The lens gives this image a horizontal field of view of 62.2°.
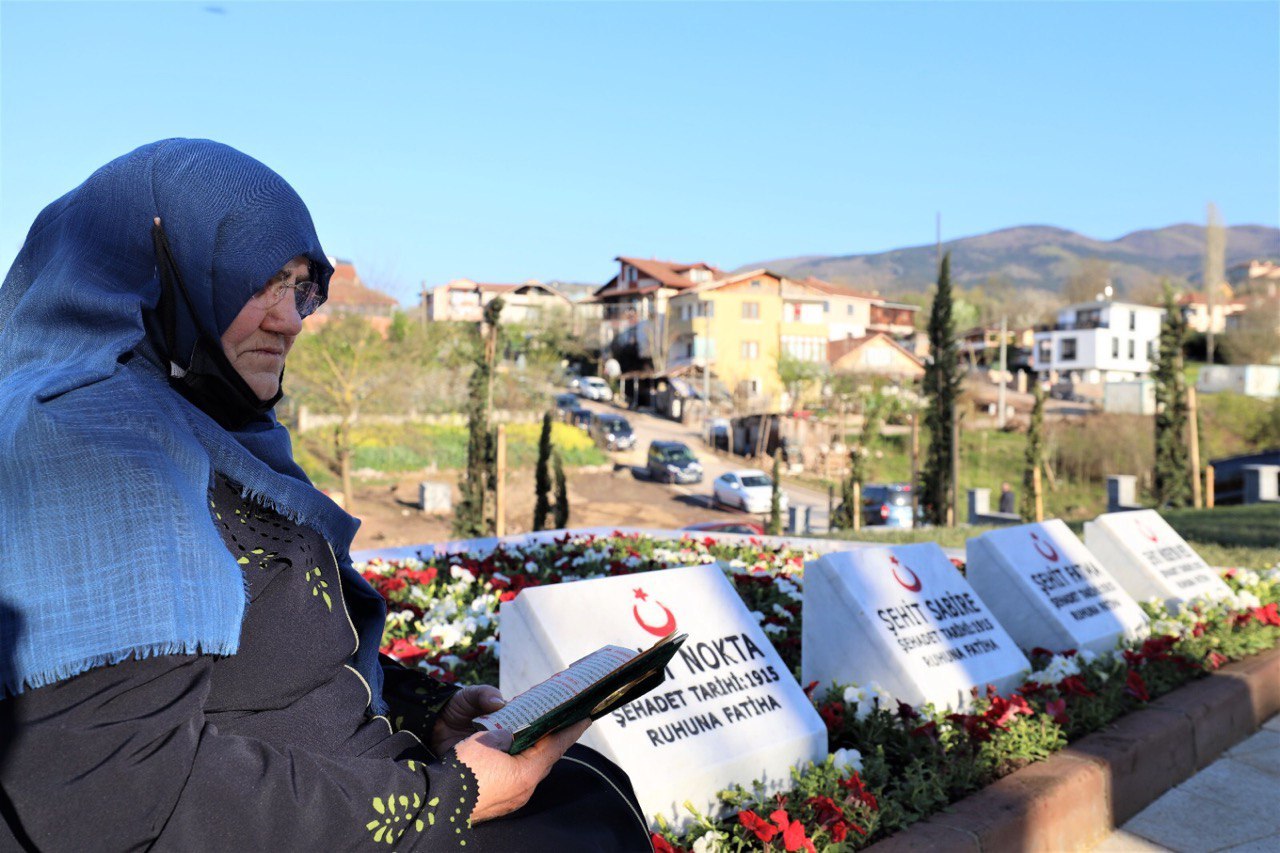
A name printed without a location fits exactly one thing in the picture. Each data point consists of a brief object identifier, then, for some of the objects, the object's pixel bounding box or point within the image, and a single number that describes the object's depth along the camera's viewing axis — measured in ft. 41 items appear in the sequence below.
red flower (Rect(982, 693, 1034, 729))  11.81
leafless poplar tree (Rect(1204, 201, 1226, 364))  276.76
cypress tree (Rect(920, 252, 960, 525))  58.39
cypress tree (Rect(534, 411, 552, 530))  49.67
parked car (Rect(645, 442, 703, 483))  107.76
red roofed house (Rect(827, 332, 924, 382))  180.14
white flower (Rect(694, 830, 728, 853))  8.71
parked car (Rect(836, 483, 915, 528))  82.28
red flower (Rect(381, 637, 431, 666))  13.85
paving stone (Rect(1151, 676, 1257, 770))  13.79
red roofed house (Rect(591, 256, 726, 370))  196.13
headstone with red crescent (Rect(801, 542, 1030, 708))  12.44
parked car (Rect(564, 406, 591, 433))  139.44
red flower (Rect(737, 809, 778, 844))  8.51
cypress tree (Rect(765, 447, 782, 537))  56.56
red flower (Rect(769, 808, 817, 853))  8.52
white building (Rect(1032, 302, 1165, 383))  221.87
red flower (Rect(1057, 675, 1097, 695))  13.38
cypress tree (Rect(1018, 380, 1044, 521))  61.67
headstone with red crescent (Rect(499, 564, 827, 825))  9.41
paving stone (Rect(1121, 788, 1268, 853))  11.27
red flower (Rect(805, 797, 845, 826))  9.21
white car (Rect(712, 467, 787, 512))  92.89
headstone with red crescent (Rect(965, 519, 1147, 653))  15.87
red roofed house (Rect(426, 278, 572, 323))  233.96
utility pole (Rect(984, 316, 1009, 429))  154.74
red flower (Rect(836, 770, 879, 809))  9.59
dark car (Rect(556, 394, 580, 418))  145.18
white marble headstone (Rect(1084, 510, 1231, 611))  19.45
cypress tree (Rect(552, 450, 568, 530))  51.85
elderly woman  4.37
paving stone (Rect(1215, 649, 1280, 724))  15.57
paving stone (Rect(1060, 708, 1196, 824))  11.91
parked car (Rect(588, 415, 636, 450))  124.46
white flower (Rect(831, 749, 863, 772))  10.43
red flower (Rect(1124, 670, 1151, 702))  13.97
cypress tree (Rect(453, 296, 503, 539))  47.91
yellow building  181.06
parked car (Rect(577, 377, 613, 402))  180.65
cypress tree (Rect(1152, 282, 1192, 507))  72.38
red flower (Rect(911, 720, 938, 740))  11.41
